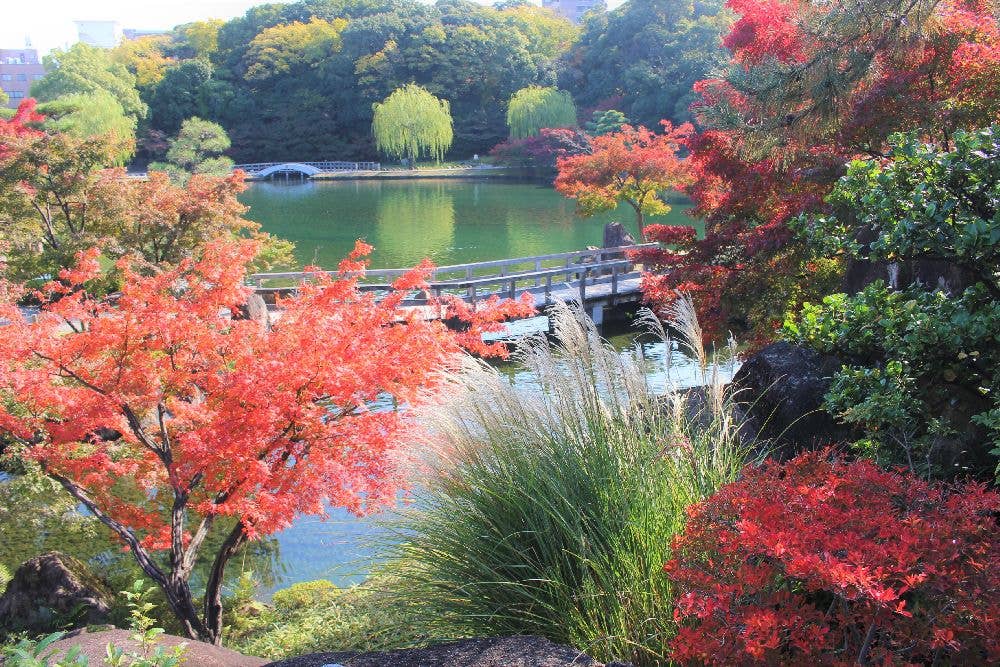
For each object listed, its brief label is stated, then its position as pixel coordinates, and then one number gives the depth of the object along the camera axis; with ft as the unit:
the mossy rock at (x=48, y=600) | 14.96
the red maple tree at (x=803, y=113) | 15.02
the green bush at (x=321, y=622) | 9.12
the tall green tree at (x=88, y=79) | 110.11
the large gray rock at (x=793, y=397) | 11.89
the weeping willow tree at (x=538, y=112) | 120.88
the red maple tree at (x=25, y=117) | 45.19
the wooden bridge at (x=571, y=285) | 40.22
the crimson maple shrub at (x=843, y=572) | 5.19
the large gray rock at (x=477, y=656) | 6.61
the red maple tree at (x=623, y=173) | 53.21
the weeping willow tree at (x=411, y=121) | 121.80
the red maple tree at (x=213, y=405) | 13.07
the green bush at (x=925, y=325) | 7.89
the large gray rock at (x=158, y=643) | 8.16
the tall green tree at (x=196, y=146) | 87.58
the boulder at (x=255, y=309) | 32.76
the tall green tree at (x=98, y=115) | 91.20
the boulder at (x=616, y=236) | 51.80
